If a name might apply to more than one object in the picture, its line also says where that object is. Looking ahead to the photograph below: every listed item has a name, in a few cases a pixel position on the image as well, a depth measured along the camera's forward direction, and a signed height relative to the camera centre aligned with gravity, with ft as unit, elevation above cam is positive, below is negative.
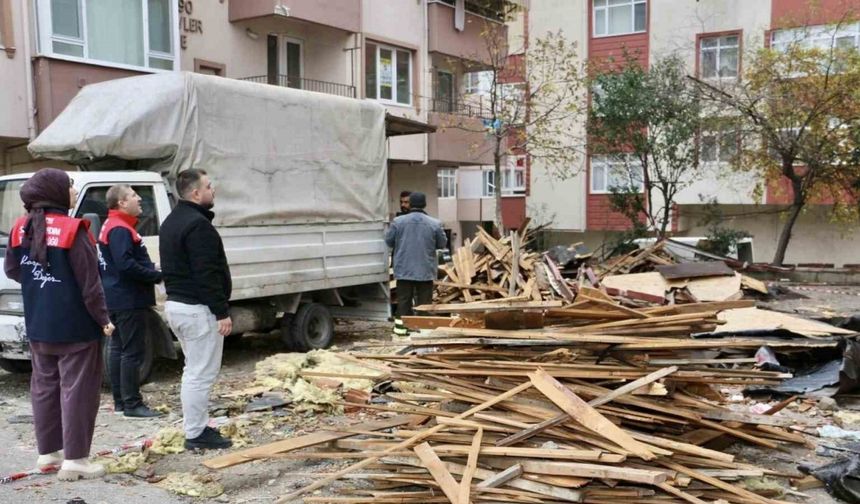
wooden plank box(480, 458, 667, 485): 13.01 -4.79
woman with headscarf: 16.06 -2.36
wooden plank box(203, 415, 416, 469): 15.53 -5.14
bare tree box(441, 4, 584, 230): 70.74 +9.77
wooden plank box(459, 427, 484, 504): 13.10 -4.89
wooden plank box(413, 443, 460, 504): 13.35 -4.94
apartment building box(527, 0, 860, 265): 85.61 +16.30
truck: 26.35 +0.86
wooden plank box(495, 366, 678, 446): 14.53 -4.04
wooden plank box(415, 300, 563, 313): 17.71 -2.55
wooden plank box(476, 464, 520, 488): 13.53 -4.98
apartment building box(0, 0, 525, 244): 43.45 +11.04
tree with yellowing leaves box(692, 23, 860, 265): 56.54 +6.20
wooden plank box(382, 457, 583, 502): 13.14 -5.10
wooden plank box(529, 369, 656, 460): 13.61 -4.09
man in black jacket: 17.49 -2.04
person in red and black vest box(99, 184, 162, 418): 21.47 -2.36
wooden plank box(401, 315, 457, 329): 19.74 -3.17
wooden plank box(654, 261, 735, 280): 37.58 -3.70
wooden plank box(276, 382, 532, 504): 14.33 -4.74
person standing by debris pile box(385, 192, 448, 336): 33.30 -2.21
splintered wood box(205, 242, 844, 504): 13.61 -4.49
